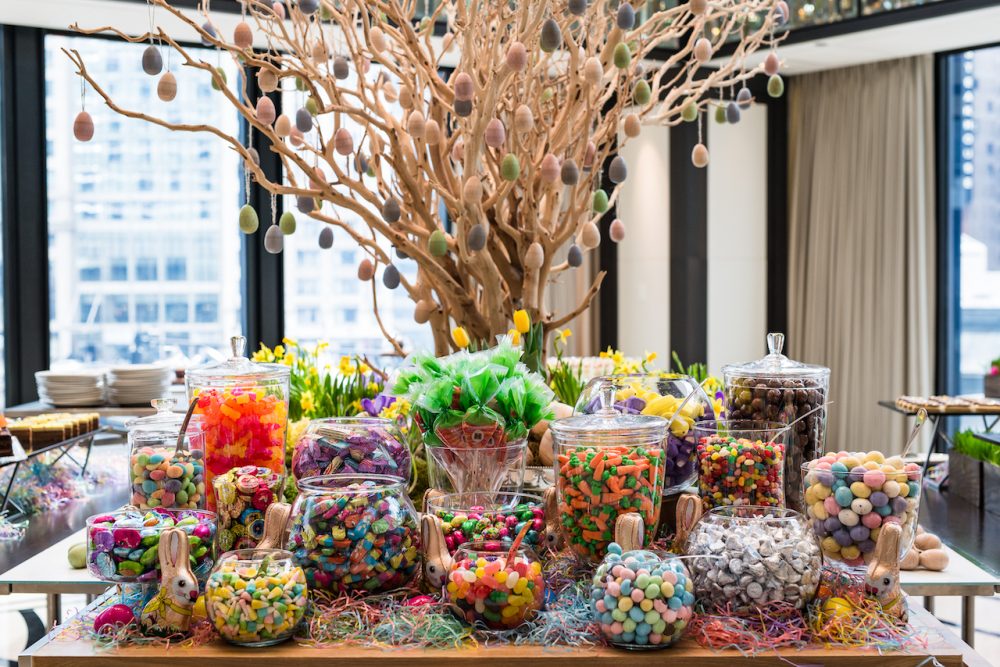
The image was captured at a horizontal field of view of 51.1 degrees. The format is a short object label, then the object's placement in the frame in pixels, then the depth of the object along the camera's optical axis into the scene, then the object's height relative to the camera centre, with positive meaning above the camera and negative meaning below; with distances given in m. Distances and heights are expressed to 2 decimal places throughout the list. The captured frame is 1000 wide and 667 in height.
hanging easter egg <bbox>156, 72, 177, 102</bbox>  1.59 +0.34
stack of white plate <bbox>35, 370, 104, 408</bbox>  3.89 -0.28
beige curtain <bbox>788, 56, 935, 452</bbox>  5.14 +0.36
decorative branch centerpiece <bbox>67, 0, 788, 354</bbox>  1.64 +0.31
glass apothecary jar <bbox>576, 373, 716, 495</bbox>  1.55 -0.15
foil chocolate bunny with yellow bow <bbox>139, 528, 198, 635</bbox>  1.22 -0.33
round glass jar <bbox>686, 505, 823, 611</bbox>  1.21 -0.29
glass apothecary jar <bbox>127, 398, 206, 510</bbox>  1.43 -0.21
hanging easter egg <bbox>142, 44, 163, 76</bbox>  1.54 +0.37
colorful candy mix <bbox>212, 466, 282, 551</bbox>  1.41 -0.26
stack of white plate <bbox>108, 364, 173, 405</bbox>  3.87 -0.26
